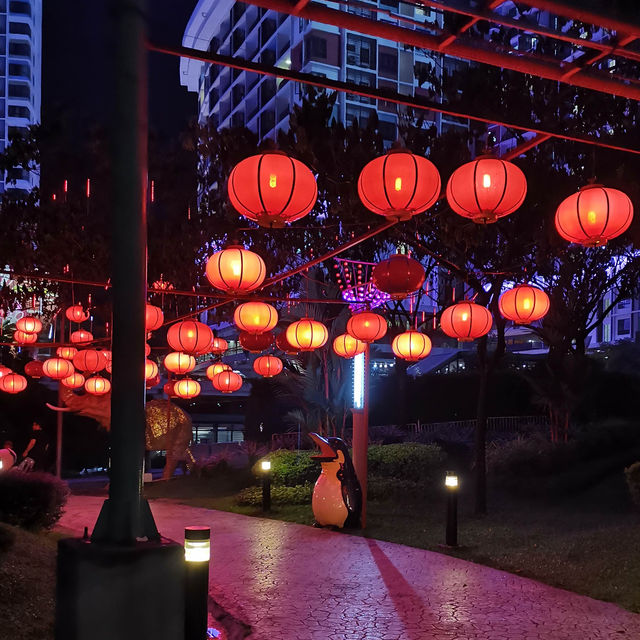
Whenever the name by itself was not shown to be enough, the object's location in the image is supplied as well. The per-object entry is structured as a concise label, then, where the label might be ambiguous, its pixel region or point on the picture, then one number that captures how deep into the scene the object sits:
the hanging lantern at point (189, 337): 11.31
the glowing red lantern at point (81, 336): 17.25
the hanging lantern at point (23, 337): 16.59
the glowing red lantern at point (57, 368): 15.37
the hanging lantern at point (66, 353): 15.87
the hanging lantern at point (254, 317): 9.95
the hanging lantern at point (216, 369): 16.59
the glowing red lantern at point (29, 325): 16.53
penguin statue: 10.68
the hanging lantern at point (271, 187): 5.46
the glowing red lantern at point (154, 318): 11.01
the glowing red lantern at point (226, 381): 15.99
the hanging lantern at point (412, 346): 10.62
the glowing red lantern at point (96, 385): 16.31
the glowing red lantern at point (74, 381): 16.86
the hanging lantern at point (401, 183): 5.56
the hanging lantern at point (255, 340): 11.30
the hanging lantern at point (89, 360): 14.02
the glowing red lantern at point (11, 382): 16.84
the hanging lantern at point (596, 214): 5.82
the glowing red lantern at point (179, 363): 14.31
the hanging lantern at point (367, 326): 10.17
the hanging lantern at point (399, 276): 7.59
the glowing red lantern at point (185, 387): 16.86
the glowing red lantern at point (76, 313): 16.55
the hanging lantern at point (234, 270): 7.73
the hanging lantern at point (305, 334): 10.96
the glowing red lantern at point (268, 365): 14.79
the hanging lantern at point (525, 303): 8.53
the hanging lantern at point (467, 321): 8.91
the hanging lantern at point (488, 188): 5.61
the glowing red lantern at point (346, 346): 11.84
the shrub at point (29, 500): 9.34
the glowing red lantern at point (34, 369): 16.84
